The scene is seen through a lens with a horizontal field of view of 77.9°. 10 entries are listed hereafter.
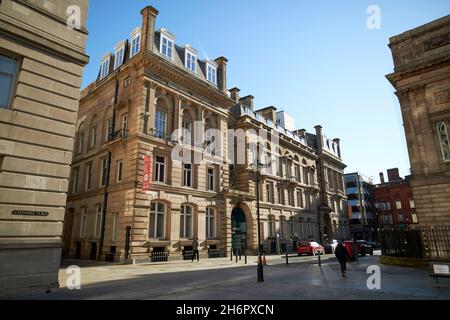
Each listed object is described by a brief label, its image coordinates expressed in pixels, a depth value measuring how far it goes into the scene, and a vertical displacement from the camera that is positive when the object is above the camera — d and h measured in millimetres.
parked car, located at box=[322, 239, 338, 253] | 35000 -2124
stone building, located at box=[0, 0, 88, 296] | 9062 +3546
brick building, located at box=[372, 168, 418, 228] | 66250 +7000
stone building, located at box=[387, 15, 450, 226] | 20594 +9377
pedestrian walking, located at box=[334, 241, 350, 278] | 13078 -1140
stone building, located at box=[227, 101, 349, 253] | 34281 +6585
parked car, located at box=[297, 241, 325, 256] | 30531 -1802
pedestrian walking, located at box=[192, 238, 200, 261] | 22891 -1213
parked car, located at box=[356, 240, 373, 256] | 32188 -2109
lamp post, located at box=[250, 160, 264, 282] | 11672 -1634
